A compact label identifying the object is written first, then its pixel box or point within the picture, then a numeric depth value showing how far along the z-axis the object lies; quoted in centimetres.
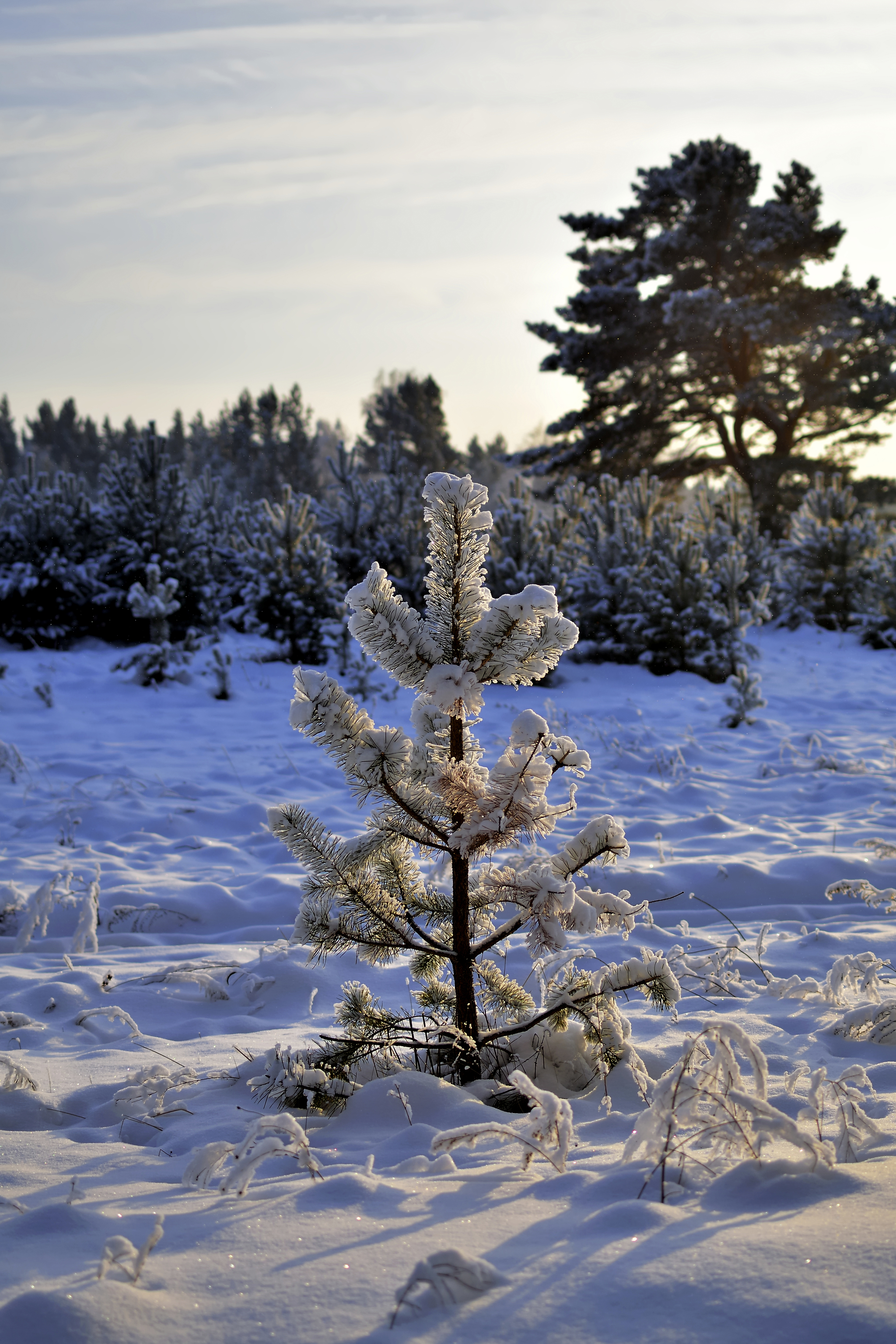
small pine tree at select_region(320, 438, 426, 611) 1423
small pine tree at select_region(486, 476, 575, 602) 1187
